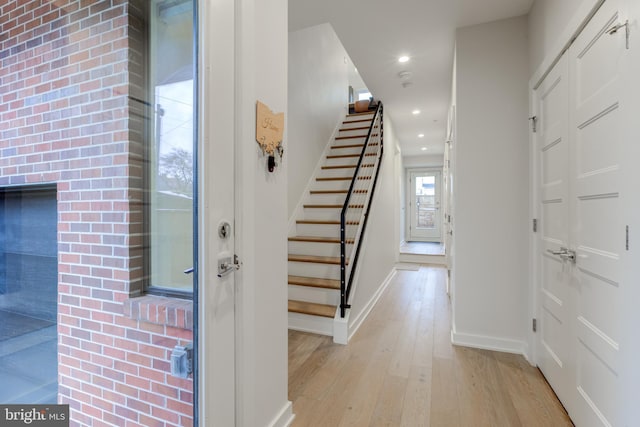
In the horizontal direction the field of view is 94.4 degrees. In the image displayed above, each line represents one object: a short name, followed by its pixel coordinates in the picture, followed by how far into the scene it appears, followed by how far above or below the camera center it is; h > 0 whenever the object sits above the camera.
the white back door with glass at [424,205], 8.77 +0.18
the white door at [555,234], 1.68 -0.15
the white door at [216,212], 1.04 +0.00
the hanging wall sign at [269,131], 1.31 +0.38
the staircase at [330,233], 2.77 -0.26
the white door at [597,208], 1.24 +0.01
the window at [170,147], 1.12 +0.26
